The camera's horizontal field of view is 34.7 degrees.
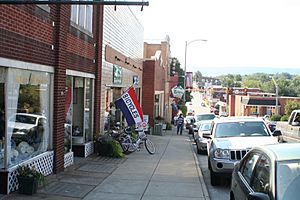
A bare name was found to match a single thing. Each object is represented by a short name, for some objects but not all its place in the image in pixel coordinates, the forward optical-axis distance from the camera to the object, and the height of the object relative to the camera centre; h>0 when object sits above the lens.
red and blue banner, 18.53 -0.52
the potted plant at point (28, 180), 8.88 -1.64
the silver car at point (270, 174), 4.62 -0.84
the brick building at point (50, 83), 8.95 +0.22
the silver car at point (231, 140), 10.52 -1.05
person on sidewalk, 36.44 -2.20
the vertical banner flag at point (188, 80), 59.27 +1.82
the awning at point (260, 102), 85.38 -1.05
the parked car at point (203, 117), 34.50 -1.58
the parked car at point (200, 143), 19.78 -2.01
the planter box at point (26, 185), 8.88 -1.74
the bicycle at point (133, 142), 17.47 -1.81
